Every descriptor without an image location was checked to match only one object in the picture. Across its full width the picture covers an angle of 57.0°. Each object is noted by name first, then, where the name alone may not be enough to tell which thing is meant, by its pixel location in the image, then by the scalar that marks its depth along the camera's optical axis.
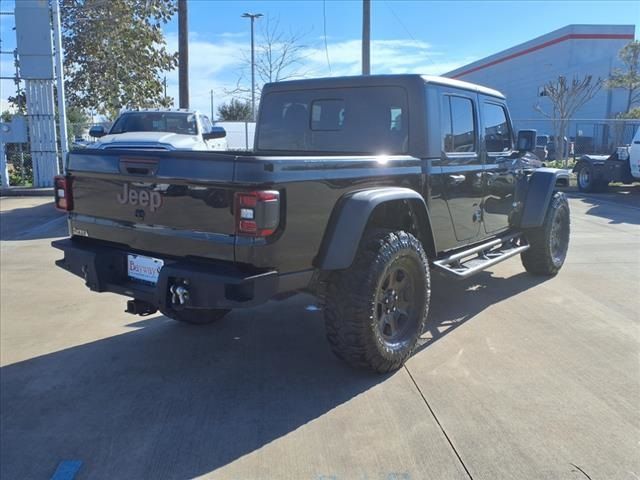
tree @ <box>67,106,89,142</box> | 19.37
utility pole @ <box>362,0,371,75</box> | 15.51
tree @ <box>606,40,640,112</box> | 30.09
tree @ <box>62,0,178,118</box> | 18.19
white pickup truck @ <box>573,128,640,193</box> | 15.38
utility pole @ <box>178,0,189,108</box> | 17.66
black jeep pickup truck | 3.29
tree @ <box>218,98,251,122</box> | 47.25
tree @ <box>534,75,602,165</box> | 23.78
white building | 34.84
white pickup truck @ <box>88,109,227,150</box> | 11.16
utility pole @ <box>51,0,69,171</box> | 14.66
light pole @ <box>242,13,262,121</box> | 19.91
